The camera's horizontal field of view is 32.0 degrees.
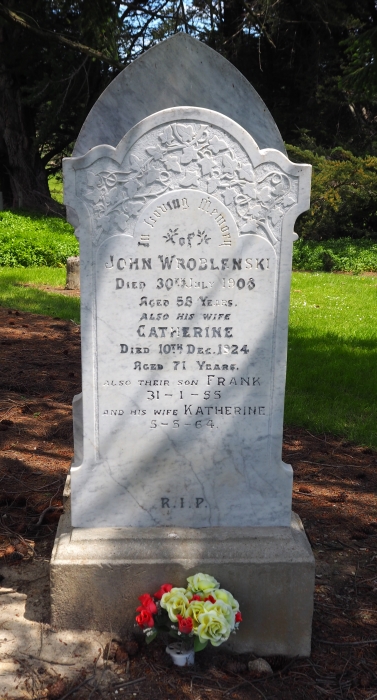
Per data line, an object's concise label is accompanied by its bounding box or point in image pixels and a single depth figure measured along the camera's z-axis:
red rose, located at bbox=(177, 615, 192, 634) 2.56
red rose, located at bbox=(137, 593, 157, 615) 2.66
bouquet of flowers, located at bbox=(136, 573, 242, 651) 2.56
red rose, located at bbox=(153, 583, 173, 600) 2.71
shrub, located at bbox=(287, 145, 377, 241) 15.82
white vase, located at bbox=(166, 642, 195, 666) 2.64
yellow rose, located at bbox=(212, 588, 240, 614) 2.66
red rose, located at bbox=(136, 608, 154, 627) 2.63
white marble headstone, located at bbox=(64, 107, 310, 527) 2.72
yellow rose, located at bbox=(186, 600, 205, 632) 2.59
